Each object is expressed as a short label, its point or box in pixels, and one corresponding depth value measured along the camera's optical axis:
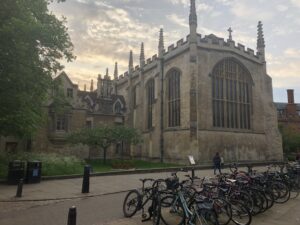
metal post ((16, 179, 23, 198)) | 11.08
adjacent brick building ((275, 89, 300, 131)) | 54.25
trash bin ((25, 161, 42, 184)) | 14.52
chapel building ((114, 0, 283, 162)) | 27.80
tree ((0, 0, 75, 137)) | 12.80
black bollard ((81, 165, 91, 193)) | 12.20
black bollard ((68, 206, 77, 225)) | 5.06
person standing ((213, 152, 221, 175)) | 19.78
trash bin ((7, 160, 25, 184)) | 14.20
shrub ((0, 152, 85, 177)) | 16.61
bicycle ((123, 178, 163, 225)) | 7.86
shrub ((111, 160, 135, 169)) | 23.71
